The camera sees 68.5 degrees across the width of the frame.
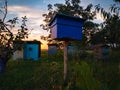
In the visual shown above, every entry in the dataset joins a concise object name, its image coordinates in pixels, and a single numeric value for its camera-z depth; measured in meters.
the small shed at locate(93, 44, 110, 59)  7.88
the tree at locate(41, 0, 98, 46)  12.63
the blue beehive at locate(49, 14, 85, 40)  2.58
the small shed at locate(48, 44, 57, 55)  12.19
